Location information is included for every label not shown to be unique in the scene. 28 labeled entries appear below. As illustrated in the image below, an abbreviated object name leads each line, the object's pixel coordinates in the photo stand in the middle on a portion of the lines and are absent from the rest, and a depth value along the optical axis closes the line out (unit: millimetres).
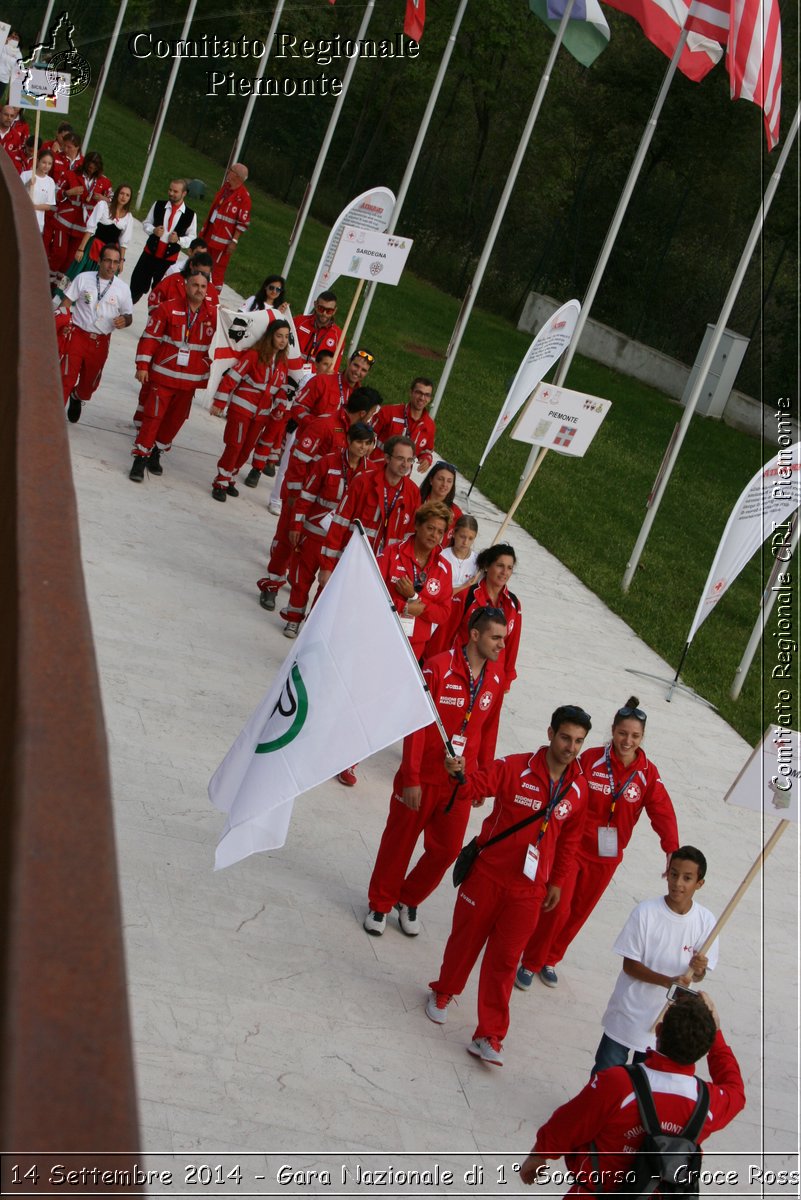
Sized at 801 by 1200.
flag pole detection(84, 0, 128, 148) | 30209
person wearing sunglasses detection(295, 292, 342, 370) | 15938
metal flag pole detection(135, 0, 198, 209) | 27805
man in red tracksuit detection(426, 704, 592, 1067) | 7418
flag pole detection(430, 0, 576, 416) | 19281
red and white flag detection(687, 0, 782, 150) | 16172
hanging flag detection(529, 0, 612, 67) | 19659
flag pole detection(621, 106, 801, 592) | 16562
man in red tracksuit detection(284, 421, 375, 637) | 12000
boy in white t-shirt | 7223
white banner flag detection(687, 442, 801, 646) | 13609
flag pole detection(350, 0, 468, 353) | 20931
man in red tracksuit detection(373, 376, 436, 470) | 14047
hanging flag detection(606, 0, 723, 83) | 18375
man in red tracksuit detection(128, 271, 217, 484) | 13984
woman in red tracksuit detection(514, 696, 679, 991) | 8430
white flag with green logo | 6922
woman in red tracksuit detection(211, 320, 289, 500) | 14492
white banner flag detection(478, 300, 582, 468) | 16031
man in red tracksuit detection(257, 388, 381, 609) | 12453
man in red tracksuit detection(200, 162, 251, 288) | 23031
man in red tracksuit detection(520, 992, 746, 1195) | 5133
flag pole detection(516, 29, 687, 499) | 17984
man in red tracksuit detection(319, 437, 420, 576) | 11117
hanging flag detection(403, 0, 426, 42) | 21641
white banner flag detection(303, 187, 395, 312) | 18797
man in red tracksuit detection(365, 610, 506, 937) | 8016
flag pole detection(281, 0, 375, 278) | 23317
